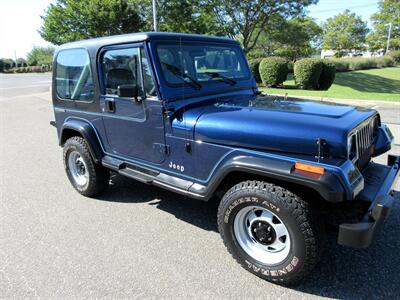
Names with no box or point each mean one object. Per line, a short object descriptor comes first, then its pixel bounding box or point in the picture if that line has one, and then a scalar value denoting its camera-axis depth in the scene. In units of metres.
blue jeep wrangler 2.35
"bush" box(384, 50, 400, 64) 41.52
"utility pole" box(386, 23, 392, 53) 52.24
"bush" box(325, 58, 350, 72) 31.79
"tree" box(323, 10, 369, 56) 63.52
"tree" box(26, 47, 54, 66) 75.86
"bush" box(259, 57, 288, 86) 15.42
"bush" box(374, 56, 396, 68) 38.41
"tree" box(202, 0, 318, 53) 20.48
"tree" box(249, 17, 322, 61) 24.58
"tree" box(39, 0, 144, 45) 21.80
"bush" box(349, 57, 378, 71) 33.91
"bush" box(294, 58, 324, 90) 15.12
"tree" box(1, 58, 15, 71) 64.51
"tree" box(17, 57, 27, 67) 72.79
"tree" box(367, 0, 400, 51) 52.99
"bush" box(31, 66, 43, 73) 58.15
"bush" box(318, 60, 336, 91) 15.82
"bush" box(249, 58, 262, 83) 16.80
